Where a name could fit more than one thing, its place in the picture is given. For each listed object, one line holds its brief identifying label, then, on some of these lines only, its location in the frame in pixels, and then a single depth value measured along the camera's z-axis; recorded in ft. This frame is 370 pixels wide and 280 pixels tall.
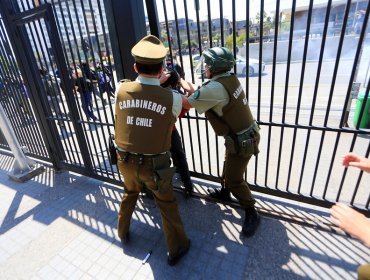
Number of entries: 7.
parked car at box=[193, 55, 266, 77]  47.43
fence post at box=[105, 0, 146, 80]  9.05
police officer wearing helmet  7.74
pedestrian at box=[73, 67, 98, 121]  11.82
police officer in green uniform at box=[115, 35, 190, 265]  7.09
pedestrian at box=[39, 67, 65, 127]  12.88
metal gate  8.39
